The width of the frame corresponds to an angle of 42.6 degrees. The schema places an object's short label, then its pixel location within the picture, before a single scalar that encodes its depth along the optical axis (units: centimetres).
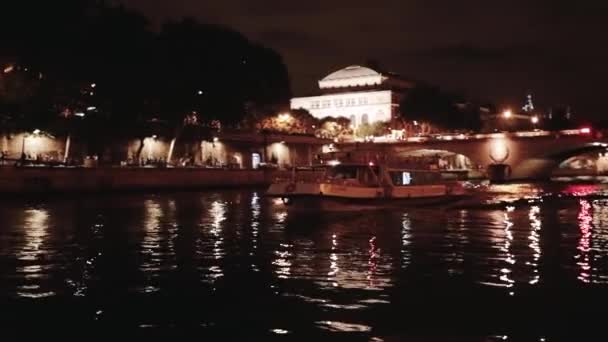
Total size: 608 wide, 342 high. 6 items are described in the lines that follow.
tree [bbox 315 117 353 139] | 13050
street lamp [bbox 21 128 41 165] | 6376
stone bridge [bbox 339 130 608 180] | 9381
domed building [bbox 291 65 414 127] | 15962
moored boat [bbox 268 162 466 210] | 3703
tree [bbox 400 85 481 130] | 13300
